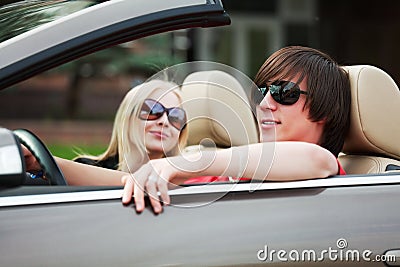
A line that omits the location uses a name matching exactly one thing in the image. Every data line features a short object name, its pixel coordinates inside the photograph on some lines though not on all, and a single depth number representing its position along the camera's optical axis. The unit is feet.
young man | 14.46
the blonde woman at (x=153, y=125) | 16.15
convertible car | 13.35
